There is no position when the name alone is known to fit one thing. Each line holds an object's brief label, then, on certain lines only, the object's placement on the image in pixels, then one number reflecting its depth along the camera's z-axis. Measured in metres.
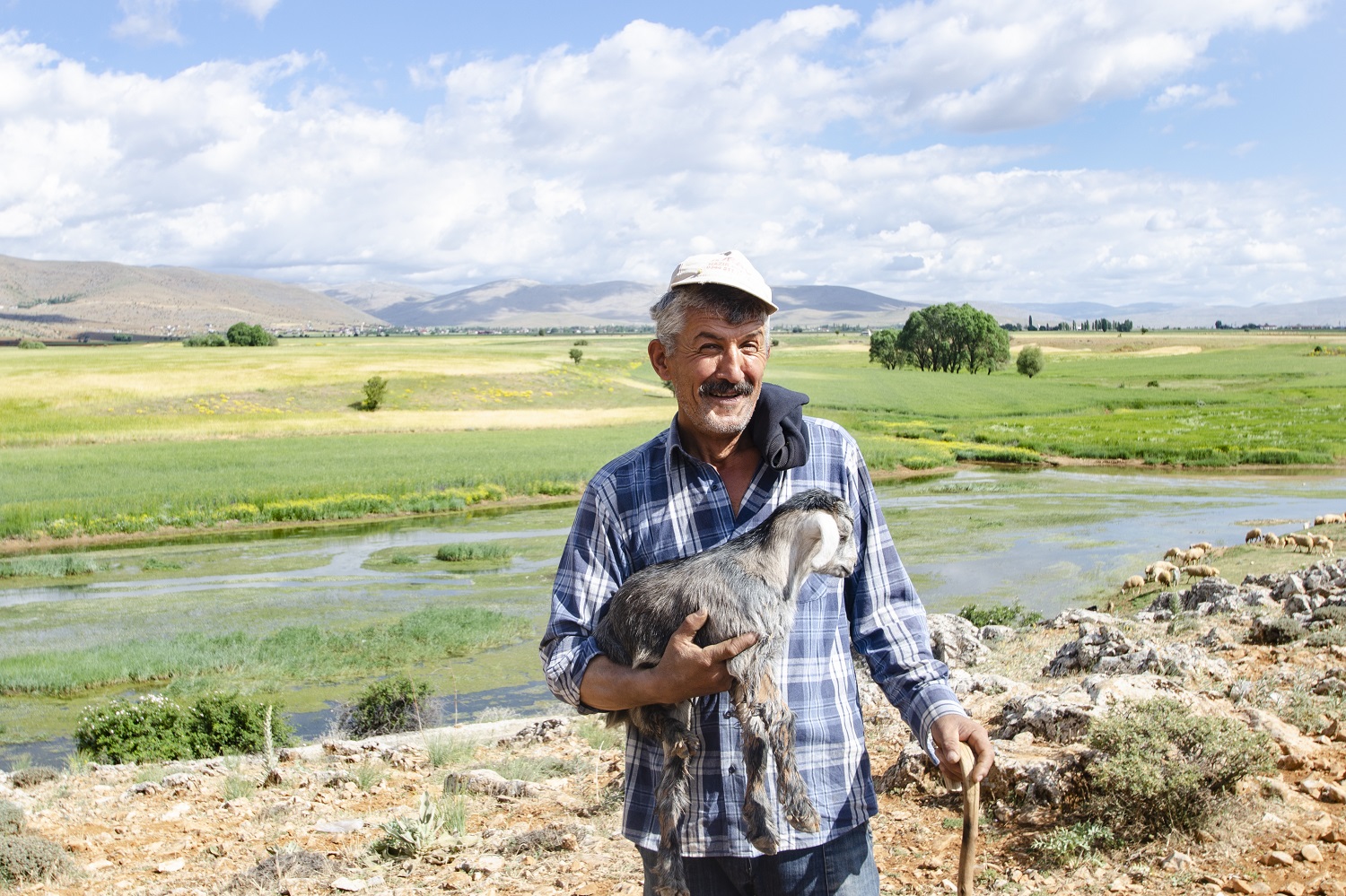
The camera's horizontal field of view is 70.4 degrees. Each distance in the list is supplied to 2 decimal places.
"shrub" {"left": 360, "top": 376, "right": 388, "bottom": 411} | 62.25
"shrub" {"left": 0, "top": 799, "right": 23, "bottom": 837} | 7.18
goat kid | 2.46
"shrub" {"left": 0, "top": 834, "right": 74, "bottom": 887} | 6.32
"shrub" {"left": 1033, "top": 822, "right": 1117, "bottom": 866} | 5.51
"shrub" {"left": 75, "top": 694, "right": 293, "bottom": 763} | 11.20
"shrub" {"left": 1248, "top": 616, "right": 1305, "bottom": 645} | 10.23
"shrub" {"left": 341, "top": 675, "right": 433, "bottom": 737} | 12.84
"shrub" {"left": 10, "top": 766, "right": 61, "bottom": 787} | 9.48
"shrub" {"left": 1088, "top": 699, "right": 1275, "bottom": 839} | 5.48
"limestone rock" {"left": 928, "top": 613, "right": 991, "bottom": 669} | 11.96
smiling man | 2.65
